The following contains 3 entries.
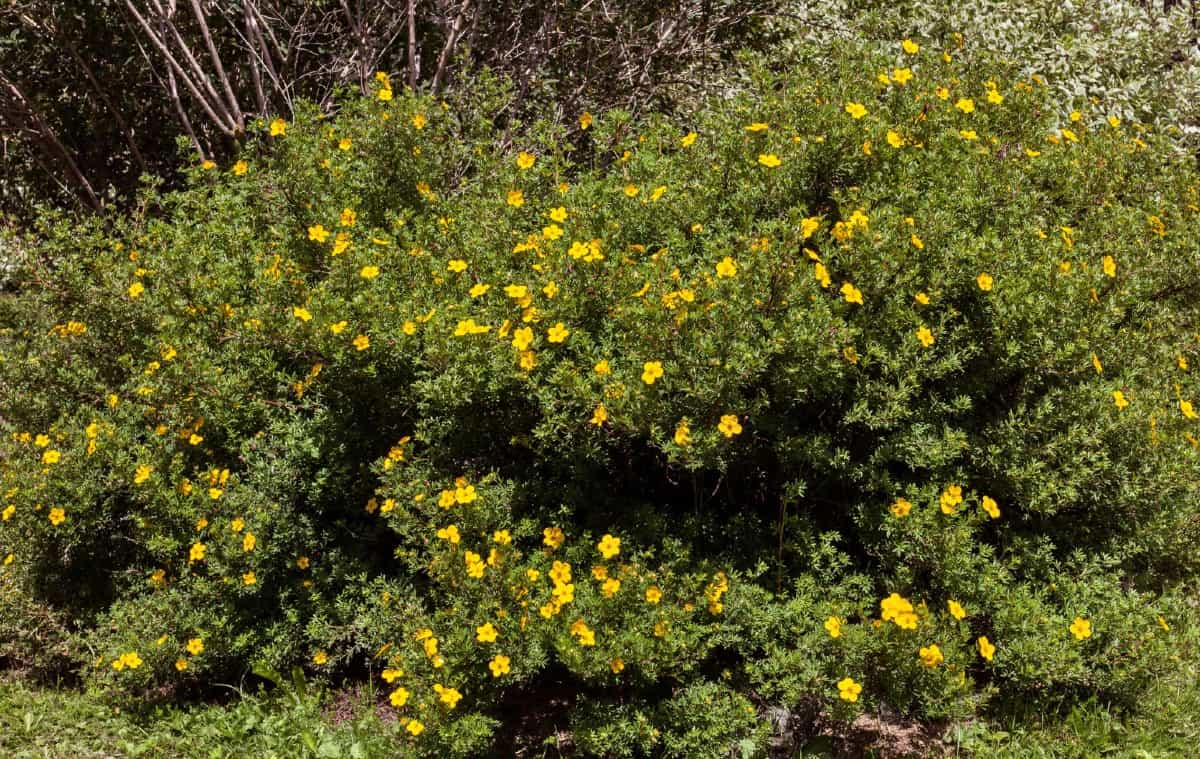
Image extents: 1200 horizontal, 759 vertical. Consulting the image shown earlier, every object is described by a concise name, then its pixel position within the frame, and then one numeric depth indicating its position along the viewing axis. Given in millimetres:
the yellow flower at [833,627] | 2600
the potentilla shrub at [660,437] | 2668
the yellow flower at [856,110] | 3071
